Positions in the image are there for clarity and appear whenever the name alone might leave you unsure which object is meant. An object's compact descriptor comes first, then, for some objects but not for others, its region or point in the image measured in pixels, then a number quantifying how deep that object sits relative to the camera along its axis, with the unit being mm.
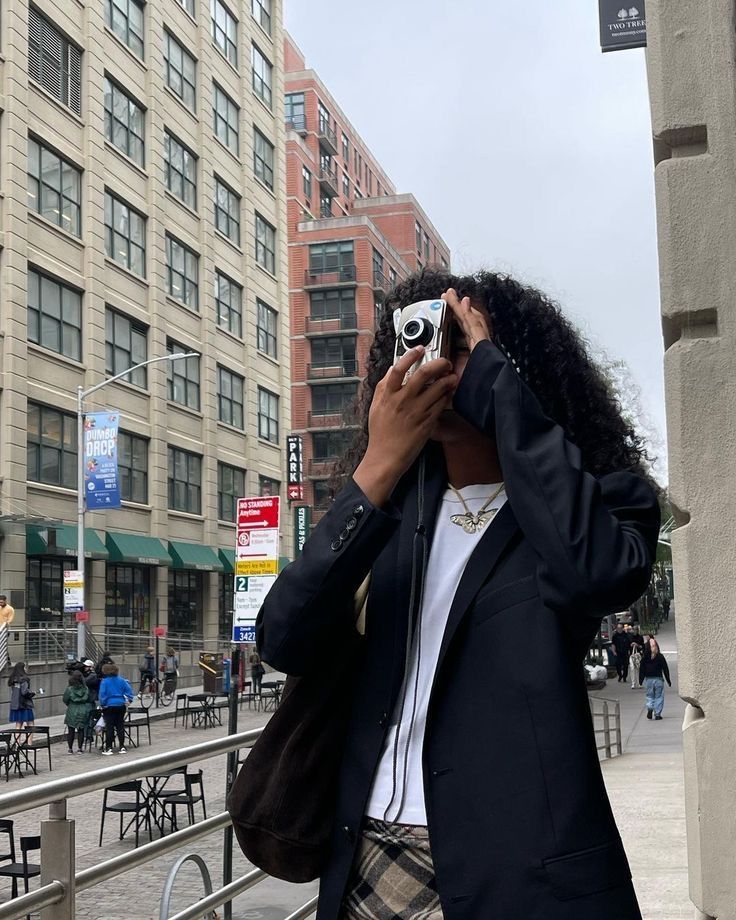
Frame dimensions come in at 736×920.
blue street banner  31136
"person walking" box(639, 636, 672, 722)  26844
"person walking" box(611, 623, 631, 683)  44250
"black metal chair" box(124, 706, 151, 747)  22734
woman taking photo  1619
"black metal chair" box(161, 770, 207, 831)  4700
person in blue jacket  22500
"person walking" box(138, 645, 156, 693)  33375
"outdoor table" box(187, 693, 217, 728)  27153
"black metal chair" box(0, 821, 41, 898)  3678
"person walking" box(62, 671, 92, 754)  22759
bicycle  33219
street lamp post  30438
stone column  2191
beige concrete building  32344
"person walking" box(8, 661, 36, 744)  23375
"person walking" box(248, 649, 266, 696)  34281
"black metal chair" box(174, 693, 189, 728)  27055
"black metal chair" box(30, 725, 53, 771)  19002
